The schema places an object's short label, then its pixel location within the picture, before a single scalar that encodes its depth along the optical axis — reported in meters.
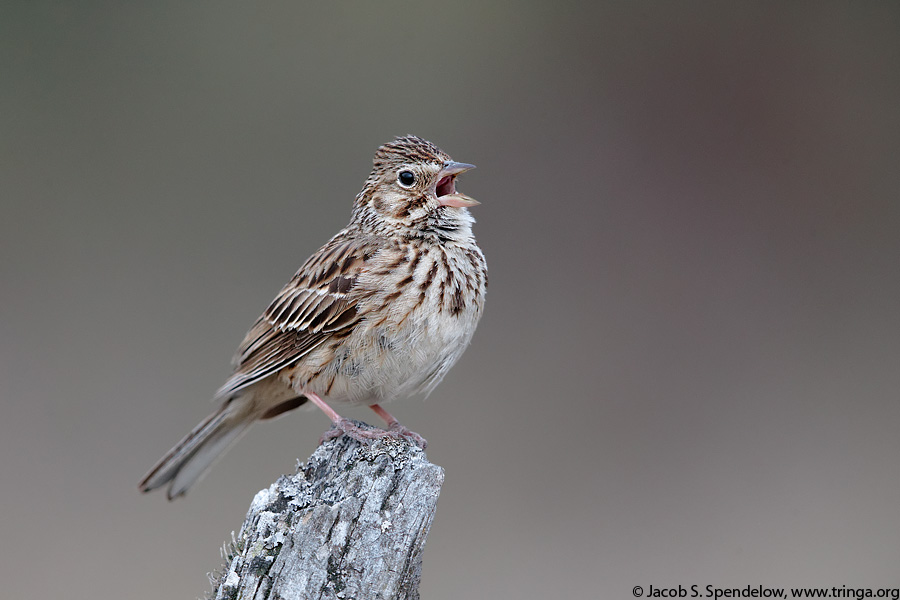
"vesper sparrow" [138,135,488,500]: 8.77
